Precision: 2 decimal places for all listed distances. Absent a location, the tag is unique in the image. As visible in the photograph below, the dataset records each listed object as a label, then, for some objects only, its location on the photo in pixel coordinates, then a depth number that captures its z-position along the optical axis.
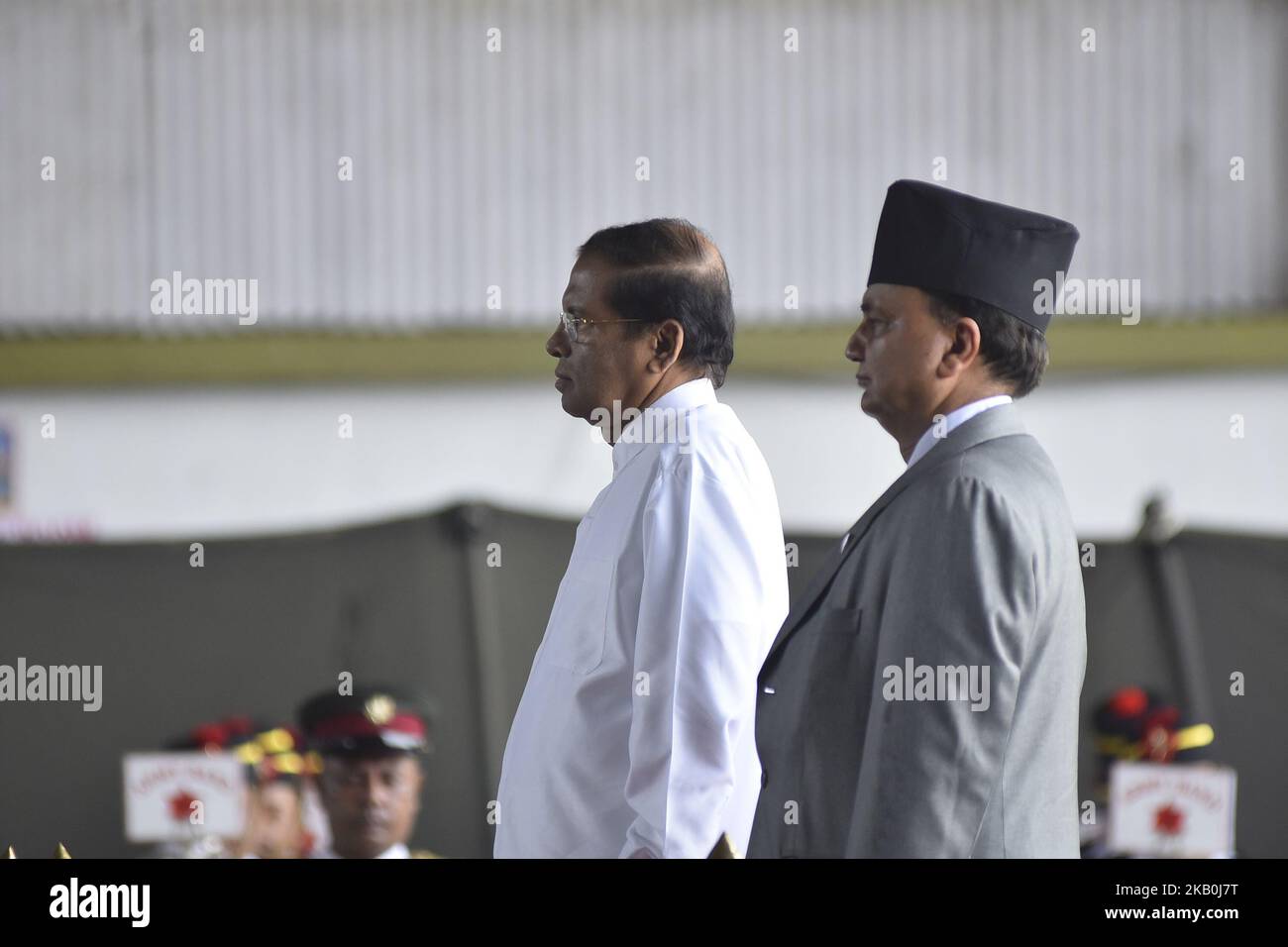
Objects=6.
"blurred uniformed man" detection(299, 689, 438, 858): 6.23
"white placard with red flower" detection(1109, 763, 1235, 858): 6.79
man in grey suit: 2.66
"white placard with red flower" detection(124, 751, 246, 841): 6.87
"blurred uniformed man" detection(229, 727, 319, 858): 6.86
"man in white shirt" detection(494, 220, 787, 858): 3.14
